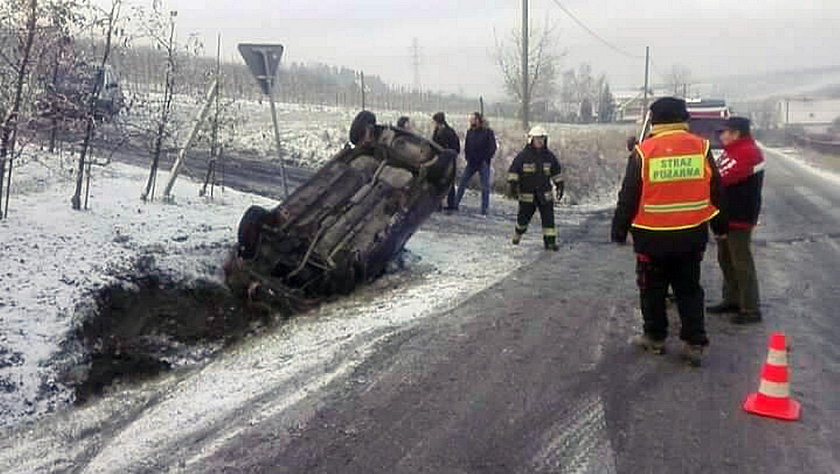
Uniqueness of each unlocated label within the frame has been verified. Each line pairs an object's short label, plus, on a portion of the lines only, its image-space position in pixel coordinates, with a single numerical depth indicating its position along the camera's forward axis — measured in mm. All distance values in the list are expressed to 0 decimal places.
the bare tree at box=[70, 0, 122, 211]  7938
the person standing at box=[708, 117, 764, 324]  6113
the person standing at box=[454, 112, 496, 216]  12727
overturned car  7230
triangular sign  9789
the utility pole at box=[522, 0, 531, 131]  27125
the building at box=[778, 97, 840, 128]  100938
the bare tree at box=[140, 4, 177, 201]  9320
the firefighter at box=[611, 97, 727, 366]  4984
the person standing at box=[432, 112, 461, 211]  12469
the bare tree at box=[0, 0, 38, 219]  6973
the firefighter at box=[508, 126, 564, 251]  9562
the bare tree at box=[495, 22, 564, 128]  36219
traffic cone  4297
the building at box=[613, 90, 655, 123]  72925
